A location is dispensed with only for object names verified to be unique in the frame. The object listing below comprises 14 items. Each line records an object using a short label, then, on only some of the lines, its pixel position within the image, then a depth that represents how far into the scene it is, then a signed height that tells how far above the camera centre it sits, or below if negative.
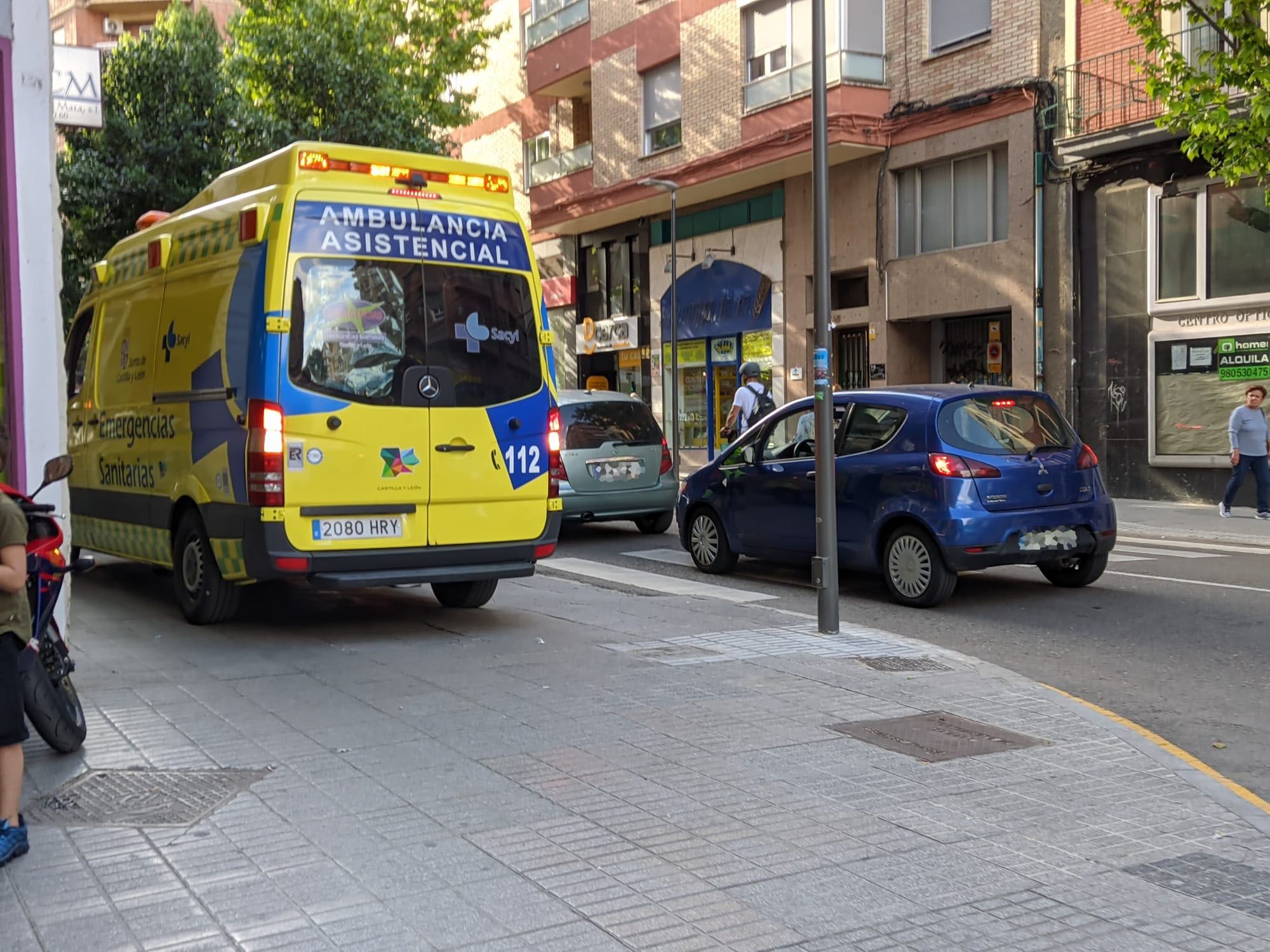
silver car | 14.51 -0.49
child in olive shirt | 4.18 -0.75
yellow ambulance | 7.88 +0.22
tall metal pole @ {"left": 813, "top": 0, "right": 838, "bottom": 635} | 8.44 +0.01
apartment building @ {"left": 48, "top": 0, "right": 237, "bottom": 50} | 50.81 +15.40
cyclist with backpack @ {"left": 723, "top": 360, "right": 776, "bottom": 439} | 16.34 +0.08
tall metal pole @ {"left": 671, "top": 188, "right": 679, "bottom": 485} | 25.72 +1.61
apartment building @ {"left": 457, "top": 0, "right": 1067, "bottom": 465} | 22.48 +4.49
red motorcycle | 5.01 -0.90
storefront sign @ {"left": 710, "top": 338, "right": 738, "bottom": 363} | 28.73 +1.35
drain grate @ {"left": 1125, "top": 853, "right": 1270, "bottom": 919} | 3.99 -1.47
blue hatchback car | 9.88 -0.62
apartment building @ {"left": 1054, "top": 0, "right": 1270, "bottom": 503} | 19.50 +1.92
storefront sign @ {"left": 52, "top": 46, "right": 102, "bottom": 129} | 10.56 +2.72
